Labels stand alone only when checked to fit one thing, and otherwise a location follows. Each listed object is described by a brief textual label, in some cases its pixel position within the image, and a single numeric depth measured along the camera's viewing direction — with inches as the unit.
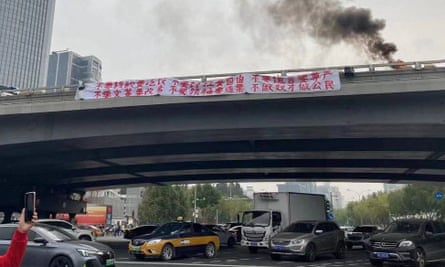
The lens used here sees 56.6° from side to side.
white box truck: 841.5
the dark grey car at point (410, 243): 574.6
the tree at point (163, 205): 2751.0
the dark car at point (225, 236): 1104.8
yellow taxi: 655.8
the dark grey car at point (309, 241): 669.9
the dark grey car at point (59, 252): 412.2
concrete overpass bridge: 727.7
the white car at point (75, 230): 808.3
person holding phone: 123.8
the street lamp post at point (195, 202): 2632.4
